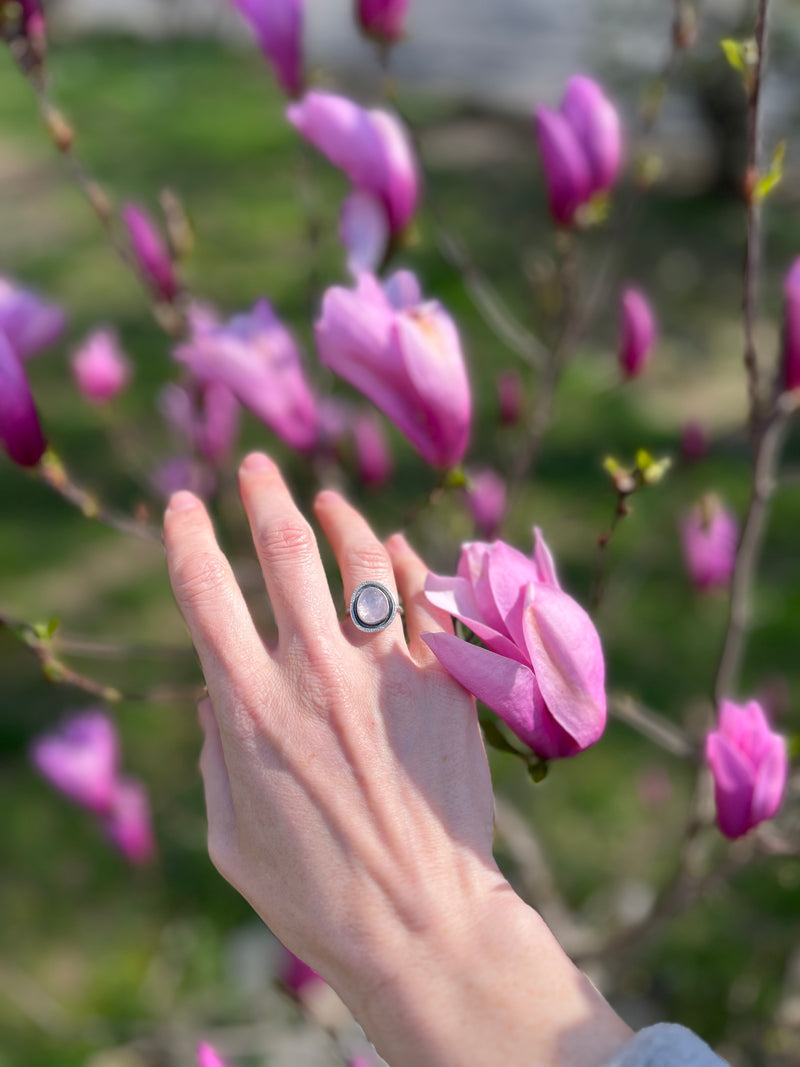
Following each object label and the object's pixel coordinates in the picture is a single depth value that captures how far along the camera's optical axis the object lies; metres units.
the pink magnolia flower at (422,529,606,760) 0.26
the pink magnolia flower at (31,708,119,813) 0.56
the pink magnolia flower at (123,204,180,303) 0.40
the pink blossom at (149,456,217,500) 0.50
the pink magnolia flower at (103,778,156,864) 0.61
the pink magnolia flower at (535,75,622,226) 0.39
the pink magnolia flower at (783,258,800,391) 0.31
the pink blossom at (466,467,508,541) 0.47
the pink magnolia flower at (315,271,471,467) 0.31
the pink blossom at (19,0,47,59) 0.36
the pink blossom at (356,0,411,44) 0.41
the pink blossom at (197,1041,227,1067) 0.29
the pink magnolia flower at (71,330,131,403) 0.53
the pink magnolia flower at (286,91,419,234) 0.37
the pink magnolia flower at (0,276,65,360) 0.37
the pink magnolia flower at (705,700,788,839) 0.31
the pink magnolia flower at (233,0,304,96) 0.40
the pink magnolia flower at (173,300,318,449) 0.36
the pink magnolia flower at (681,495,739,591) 0.62
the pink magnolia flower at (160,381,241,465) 0.44
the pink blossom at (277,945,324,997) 0.47
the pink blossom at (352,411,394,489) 0.53
